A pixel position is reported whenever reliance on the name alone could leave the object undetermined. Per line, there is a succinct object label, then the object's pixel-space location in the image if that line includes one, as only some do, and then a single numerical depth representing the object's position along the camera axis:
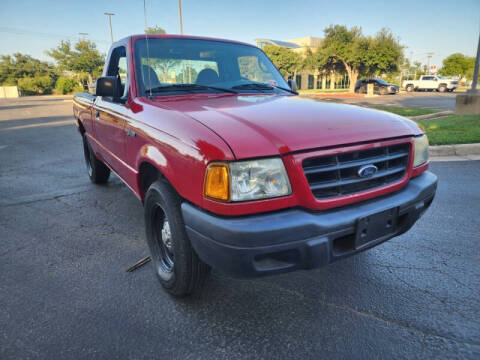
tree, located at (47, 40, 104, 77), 44.16
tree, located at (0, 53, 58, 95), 59.97
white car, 33.91
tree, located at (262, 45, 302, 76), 42.16
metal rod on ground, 2.65
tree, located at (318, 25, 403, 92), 31.69
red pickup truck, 1.63
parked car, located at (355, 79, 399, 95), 29.70
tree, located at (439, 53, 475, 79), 62.12
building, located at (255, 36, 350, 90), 51.25
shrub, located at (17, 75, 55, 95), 55.00
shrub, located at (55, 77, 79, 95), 50.84
